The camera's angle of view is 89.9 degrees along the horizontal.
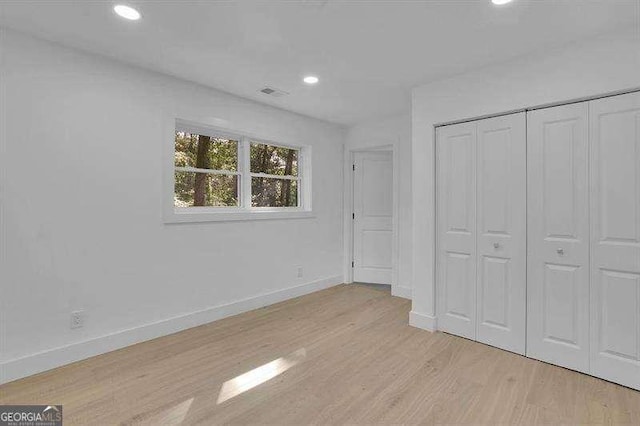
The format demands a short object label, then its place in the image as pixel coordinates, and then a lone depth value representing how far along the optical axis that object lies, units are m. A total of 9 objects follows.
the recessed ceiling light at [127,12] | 2.02
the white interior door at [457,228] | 2.93
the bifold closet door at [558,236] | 2.37
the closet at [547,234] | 2.21
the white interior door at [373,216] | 4.88
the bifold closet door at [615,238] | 2.16
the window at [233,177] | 3.31
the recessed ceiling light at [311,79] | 3.07
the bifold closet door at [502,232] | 2.65
